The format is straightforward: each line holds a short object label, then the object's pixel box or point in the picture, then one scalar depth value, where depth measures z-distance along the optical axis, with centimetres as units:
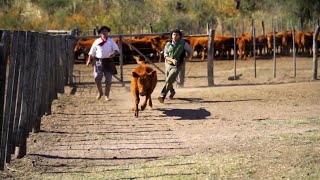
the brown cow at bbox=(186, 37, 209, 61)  3289
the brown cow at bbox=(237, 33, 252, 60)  3288
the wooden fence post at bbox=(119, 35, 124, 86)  2058
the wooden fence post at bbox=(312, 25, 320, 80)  2023
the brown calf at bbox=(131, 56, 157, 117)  1322
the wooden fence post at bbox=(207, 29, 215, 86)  1964
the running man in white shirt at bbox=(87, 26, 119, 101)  1562
